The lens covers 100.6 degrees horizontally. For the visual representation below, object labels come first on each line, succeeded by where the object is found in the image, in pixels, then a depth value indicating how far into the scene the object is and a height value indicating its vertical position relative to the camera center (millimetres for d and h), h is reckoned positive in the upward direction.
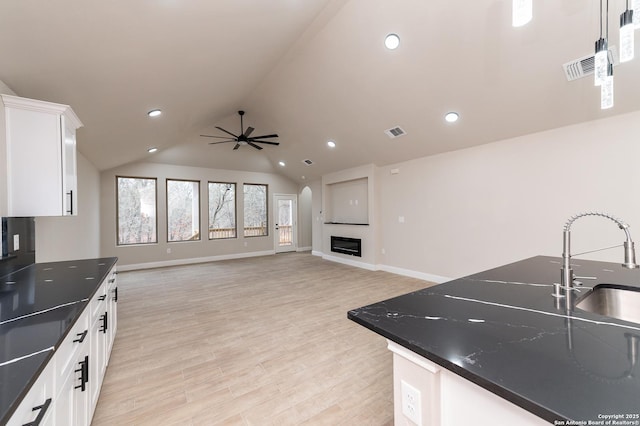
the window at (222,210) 7855 +184
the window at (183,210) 7223 +189
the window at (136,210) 6609 +194
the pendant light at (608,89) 1530 +701
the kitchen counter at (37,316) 826 -471
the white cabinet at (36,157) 2014 +492
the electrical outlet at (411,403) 965 -707
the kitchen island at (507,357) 623 -436
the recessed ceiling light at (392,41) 3125 +2054
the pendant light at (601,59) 1473 +842
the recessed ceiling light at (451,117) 3994 +1454
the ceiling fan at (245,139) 5059 +1508
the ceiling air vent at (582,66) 2609 +1501
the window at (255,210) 8508 +179
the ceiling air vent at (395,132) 4751 +1479
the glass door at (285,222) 9081 -252
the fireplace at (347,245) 6723 -842
